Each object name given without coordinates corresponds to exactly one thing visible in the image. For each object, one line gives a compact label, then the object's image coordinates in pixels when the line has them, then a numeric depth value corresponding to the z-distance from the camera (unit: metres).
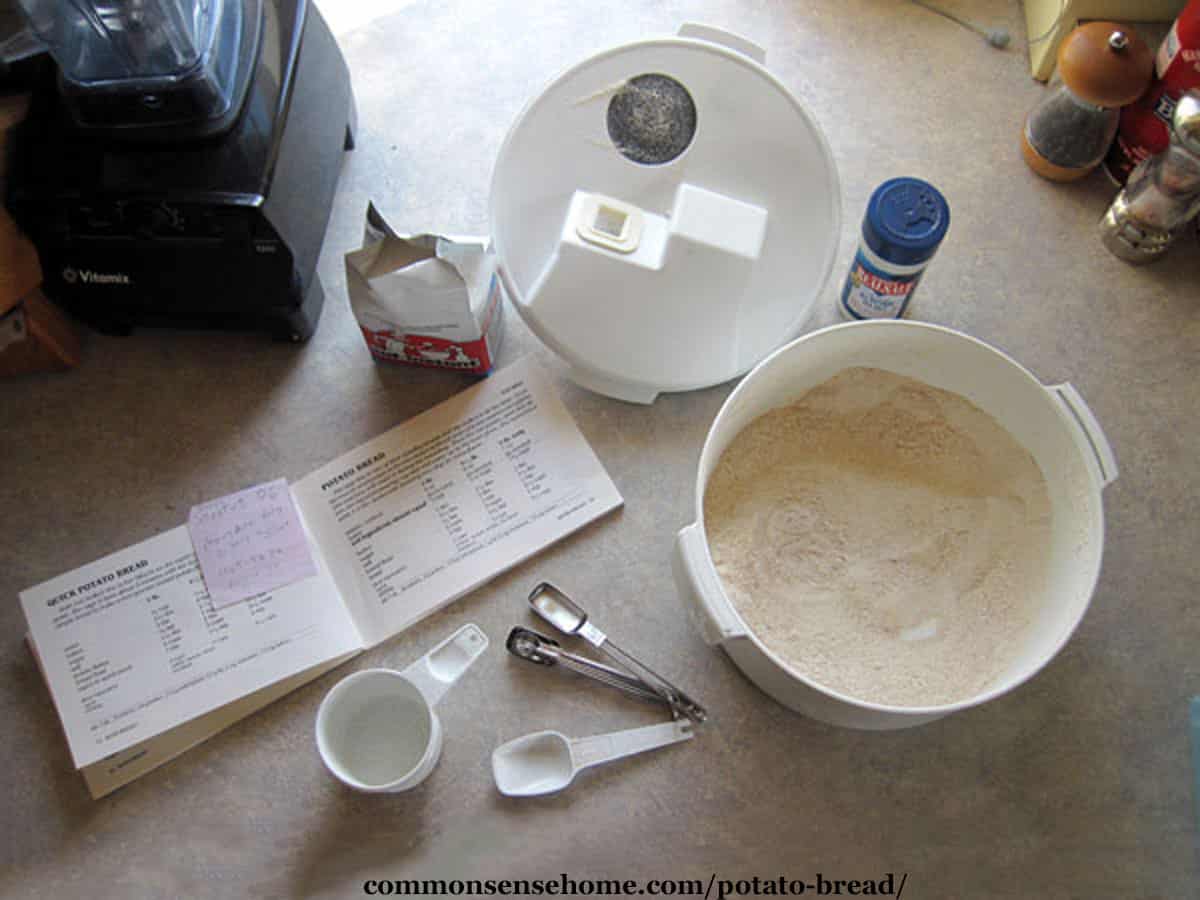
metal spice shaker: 0.82
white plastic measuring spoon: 0.74
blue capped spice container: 0.79
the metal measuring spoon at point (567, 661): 0.76
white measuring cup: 0.70
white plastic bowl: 0.65
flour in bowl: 0.74
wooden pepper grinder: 0.88
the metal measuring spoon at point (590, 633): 0.76
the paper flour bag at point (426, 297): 0.75
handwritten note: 0.81
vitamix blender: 0.74
